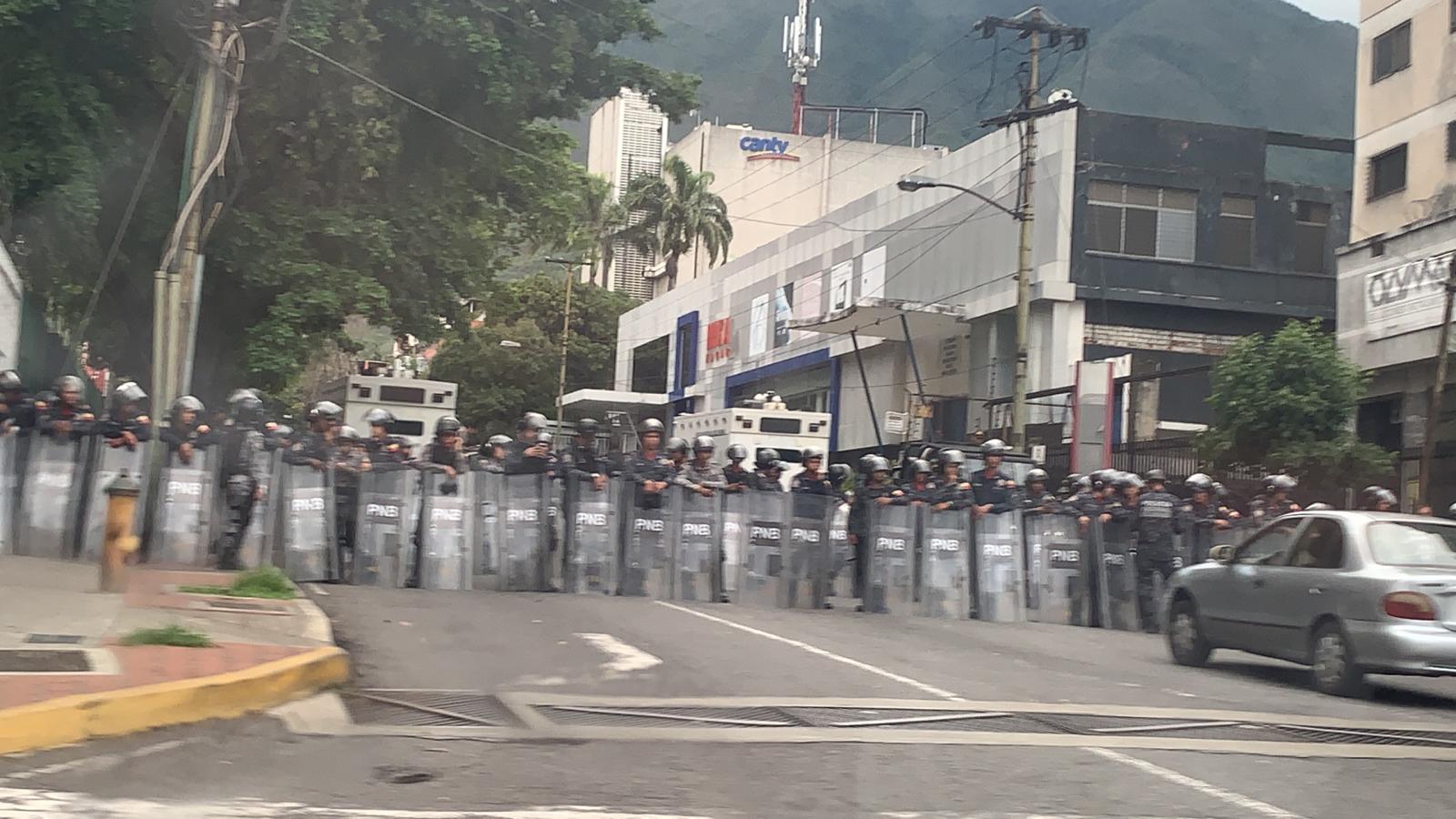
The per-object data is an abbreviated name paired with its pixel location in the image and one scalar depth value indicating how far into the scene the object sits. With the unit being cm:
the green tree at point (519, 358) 6656
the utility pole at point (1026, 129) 2505
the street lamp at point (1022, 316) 2491
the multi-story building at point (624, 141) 11188
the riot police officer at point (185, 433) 1500
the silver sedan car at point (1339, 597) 1044
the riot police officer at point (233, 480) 1522
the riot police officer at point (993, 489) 1697
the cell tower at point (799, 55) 8847
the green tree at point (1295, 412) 2486
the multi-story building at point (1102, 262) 3456
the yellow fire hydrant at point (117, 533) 1193
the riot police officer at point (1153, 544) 1706
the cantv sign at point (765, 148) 7350
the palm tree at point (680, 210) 7125
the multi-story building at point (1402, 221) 2711
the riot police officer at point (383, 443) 1638
